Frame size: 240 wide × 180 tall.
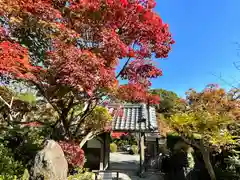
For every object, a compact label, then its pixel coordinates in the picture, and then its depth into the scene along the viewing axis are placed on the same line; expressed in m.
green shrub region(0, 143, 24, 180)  5.80
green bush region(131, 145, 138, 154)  19.81
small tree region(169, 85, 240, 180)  7.09
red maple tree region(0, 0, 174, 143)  4.93
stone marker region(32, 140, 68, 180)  4.32
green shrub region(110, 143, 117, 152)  20.62
